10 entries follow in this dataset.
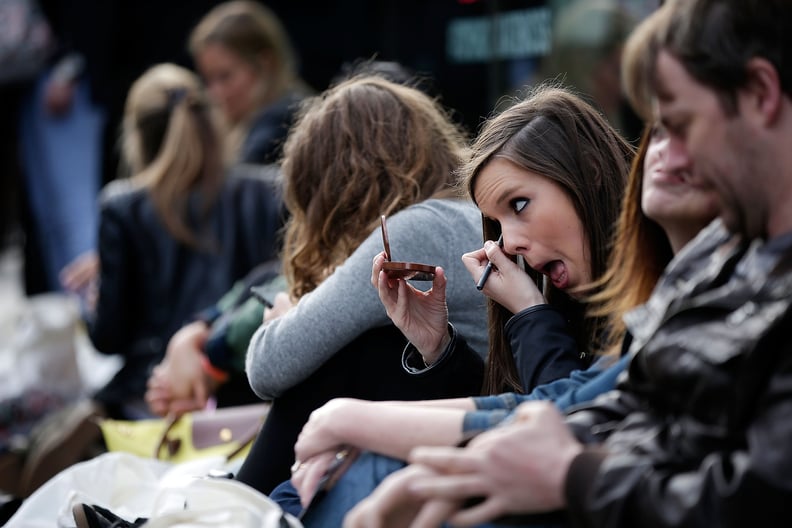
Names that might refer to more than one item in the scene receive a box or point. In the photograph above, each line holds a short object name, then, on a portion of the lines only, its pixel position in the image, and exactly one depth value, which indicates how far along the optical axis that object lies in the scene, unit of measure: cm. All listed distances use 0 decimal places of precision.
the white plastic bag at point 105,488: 462
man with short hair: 268
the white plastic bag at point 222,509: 338
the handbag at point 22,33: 1214
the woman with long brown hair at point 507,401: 335
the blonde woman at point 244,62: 962
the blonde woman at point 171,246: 796
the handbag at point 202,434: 576
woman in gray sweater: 440
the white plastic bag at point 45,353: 810
